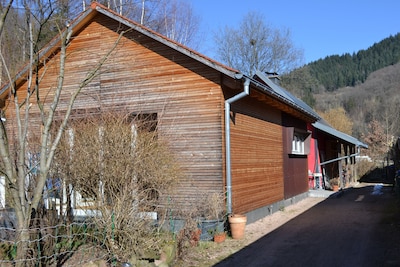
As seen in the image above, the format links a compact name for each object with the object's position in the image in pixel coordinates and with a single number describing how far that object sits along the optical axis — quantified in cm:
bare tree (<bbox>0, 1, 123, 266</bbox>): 461
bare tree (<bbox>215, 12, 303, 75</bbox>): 3503
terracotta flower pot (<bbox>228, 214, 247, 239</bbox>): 876
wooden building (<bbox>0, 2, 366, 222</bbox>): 938
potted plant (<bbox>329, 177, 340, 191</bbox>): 2040
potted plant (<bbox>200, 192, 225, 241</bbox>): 862
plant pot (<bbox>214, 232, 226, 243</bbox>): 841
